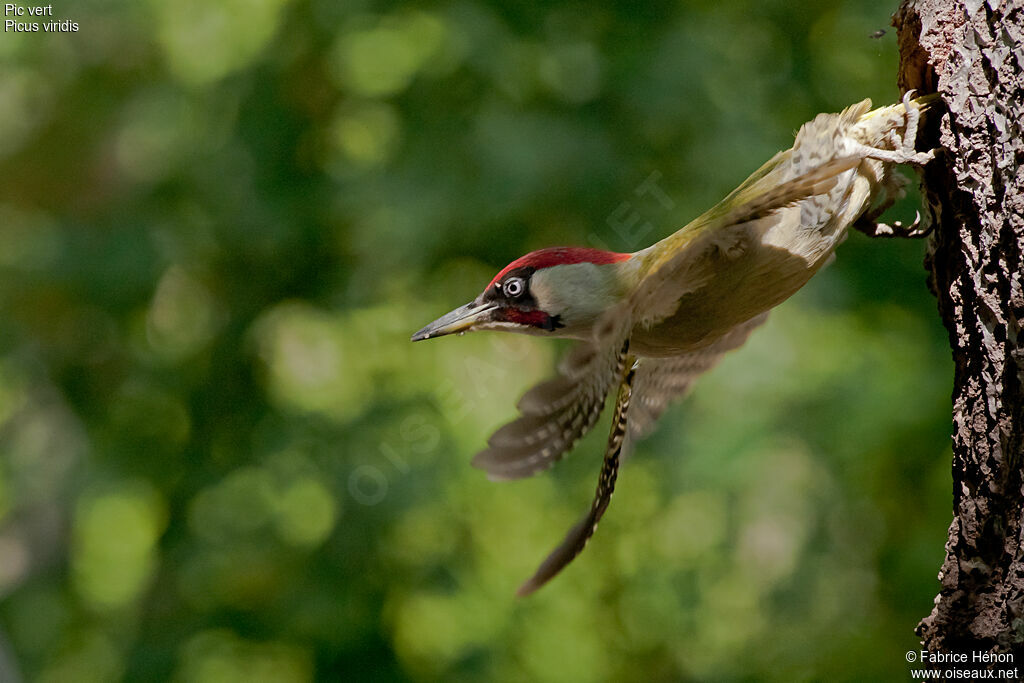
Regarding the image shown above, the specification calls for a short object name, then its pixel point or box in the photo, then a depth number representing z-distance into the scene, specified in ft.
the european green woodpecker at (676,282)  21.20
